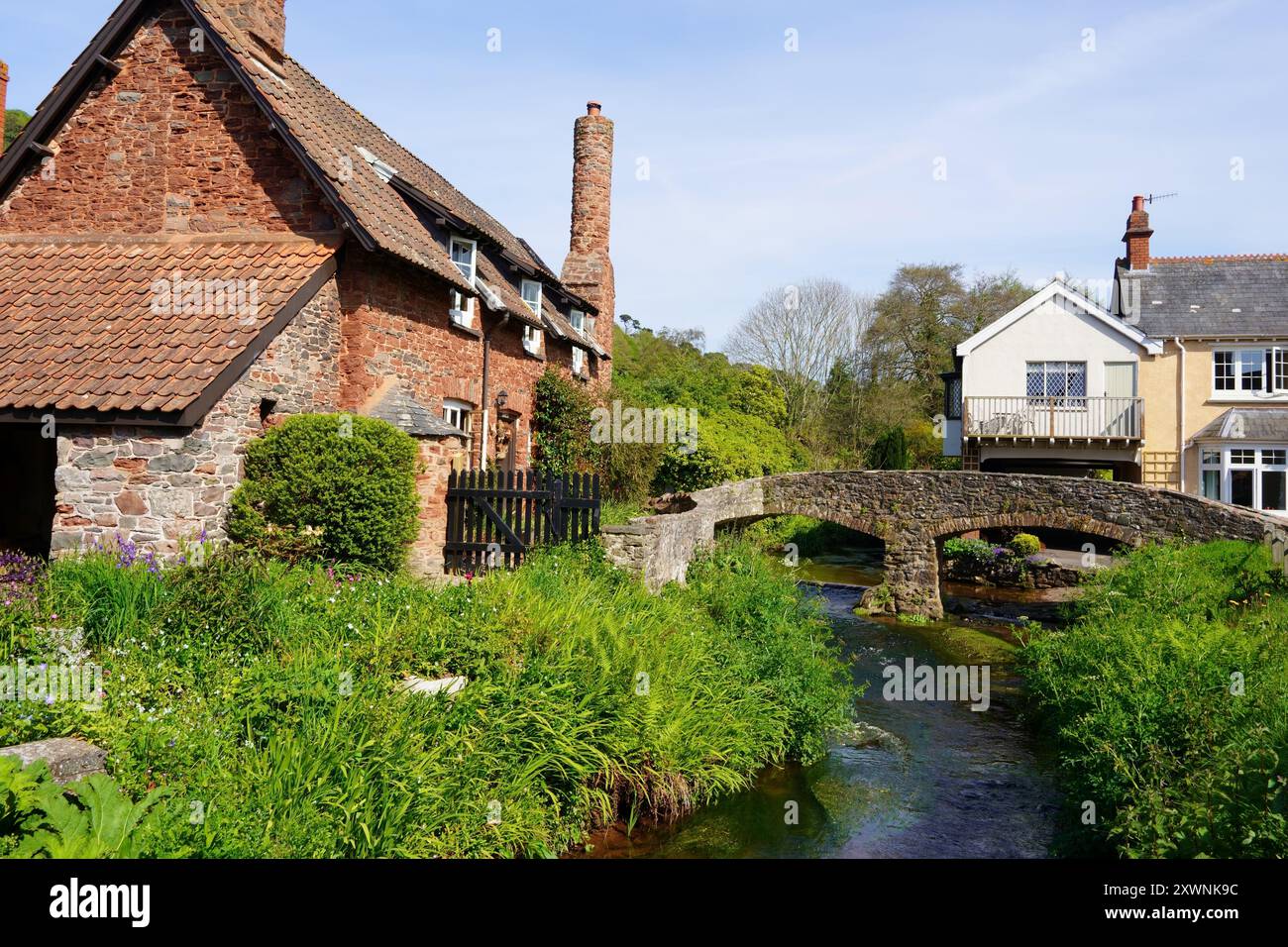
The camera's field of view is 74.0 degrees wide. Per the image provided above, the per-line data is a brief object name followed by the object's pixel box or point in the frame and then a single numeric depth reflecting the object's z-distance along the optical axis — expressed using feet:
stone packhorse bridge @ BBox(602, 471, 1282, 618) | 54.13
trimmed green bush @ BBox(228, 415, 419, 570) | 32.50
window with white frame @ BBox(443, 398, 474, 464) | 50.62
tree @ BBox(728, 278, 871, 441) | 125.90
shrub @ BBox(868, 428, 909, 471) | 106.11
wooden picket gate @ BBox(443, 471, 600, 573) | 40.81
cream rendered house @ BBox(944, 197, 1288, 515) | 80.18
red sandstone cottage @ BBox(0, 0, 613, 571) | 30.81
